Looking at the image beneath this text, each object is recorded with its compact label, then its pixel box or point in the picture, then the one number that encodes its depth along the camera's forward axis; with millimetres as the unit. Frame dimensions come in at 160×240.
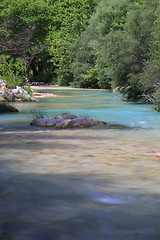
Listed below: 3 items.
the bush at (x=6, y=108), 20859
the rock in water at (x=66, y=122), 14789
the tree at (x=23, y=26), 60562
